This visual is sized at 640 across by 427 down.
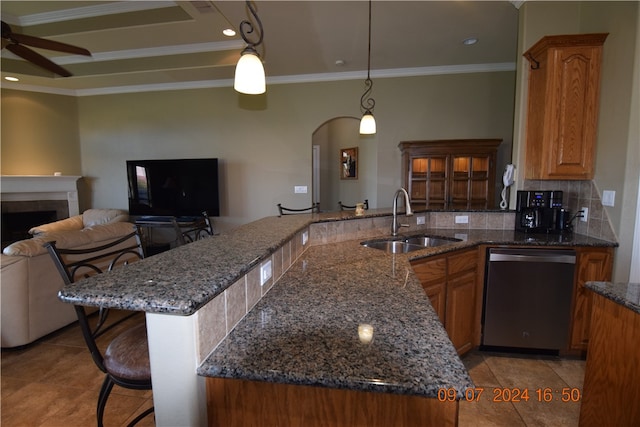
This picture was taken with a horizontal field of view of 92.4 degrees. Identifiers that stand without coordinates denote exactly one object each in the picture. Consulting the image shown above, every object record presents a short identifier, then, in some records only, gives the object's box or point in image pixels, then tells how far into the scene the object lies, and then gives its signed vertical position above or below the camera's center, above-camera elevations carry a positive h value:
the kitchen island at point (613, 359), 1.18 -0.73
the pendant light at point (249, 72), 1.38 +0.50
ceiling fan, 2.83 +1.32
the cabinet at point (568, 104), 2.32 +0.61
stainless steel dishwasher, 2.21 -0.84
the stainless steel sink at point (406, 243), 2.25 -0.46
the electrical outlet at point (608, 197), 2.20 -0.10
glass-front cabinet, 3.94 +0.14
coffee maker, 2.58 -0.26
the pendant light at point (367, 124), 2.65 +0.50
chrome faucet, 2.17 -0.30
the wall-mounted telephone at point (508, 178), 2.78 +0.05
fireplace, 4.68 -0.31
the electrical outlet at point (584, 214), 2.46 -0.25
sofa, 2.20 -0.80
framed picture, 5.74 +0.38
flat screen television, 4.76 -0.06
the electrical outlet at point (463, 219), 2.87 -0.34
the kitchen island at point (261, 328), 0.68 -0.42
